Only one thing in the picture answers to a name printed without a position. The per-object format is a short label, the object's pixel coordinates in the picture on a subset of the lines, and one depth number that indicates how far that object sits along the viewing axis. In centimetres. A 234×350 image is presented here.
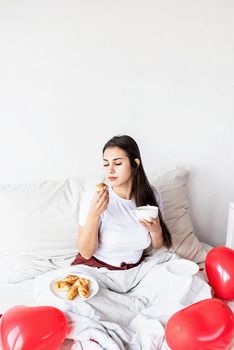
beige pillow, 167
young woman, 135
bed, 147
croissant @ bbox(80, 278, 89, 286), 120
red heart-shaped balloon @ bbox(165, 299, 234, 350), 100
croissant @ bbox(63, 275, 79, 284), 121
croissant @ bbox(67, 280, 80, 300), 114
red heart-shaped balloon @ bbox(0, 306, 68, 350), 96
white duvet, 107
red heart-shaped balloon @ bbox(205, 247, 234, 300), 130
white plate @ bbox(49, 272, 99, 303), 115
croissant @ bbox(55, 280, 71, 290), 118
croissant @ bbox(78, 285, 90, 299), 116
